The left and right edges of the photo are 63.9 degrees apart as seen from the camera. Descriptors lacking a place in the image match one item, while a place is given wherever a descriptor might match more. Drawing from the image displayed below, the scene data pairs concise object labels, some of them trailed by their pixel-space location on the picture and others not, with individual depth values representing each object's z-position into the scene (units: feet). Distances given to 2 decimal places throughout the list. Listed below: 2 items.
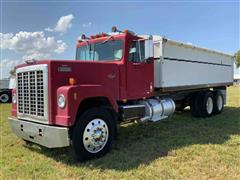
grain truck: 12.09
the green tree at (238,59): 172.91
